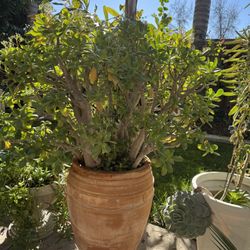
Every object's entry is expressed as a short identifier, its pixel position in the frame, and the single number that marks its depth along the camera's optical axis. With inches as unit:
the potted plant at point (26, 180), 47.9
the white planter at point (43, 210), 63.4
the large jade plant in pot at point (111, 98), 43.8
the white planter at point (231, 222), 52.9
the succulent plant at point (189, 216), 56.2
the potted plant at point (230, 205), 54.0
